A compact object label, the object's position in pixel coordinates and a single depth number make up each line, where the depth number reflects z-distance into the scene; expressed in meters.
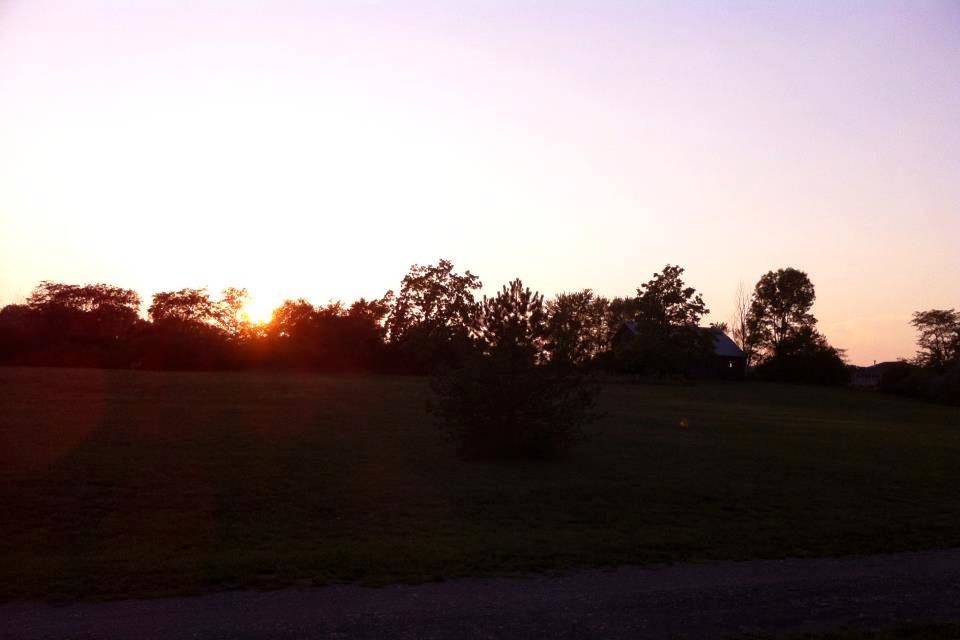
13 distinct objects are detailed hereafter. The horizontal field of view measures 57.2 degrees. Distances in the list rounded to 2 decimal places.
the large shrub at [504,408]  23.92
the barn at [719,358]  98.69
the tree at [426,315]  92.31
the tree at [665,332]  88.00
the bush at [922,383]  75.44
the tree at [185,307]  106.00
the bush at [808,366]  99.19
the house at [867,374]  143.89
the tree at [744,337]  116.00
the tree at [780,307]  113.81
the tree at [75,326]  76.28
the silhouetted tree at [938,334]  96.94
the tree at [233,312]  112.56
